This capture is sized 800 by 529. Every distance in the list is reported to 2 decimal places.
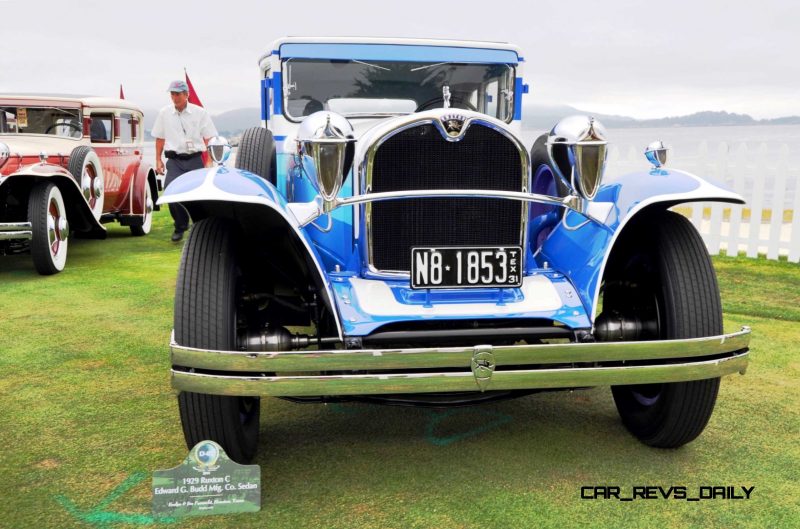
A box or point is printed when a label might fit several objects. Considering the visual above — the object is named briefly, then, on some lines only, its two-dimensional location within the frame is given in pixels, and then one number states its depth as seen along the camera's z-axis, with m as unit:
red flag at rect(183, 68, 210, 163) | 11.12
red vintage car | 6.25
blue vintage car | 2.32
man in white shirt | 7.49
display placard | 2.29
